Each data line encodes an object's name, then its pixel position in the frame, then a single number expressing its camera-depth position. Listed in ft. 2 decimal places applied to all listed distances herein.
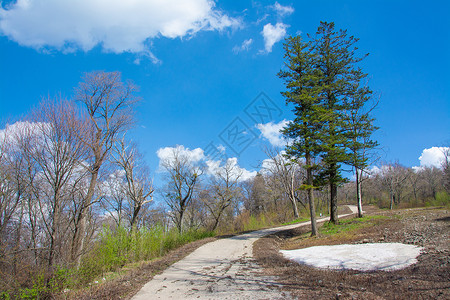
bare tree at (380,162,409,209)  123.65
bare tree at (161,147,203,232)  84.58
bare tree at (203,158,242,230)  86.94
